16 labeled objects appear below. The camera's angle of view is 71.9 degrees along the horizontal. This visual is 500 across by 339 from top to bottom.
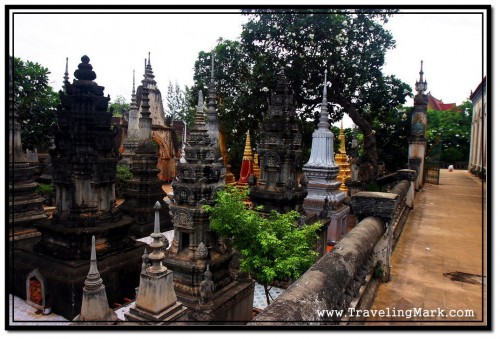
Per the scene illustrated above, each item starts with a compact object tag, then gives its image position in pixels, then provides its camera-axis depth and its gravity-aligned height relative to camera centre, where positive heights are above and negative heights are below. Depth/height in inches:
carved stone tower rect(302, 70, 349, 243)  537.0 -37.0
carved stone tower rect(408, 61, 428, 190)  855.7 +85.5
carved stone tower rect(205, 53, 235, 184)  591.6 +73.2
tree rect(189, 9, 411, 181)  630.5 +191.1
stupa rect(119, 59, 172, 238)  547.5 -38.9
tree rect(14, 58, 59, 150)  311.3 +53.8
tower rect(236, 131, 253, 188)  723.0 -7.6
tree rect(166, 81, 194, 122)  1656.0 +281.9
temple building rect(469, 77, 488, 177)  765.2 +40.5
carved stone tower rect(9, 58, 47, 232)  415.2 -46.8
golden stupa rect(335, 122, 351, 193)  735.7 -11.6
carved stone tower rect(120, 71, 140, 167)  788.6 +66.6
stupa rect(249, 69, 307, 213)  439.5 +4.4
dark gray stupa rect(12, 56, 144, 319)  315.0 -48.5
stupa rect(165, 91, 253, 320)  305.1 -72.6
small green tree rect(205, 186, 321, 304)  238.7 -58.3
